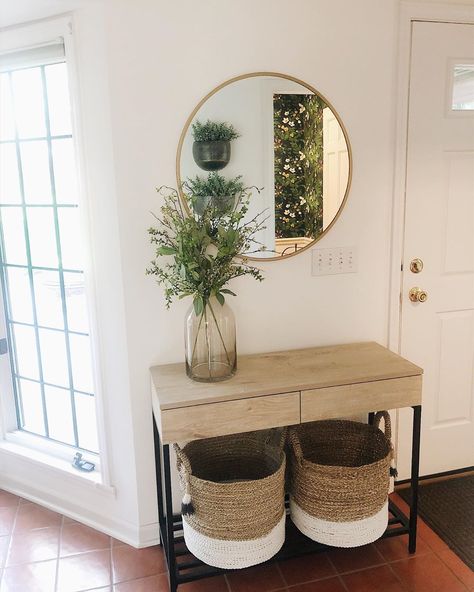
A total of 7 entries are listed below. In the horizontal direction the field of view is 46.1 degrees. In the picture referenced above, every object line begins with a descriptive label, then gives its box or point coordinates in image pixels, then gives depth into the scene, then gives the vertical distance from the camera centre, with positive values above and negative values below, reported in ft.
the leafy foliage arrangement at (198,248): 6.52 -0.73
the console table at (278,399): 6.44 -2.53
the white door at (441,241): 8.05 -0.92
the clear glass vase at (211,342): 6.97 -1.95
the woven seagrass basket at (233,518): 6.59 -3.94
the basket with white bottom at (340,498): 6.91 -3.91
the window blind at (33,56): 7.20 +1.76
